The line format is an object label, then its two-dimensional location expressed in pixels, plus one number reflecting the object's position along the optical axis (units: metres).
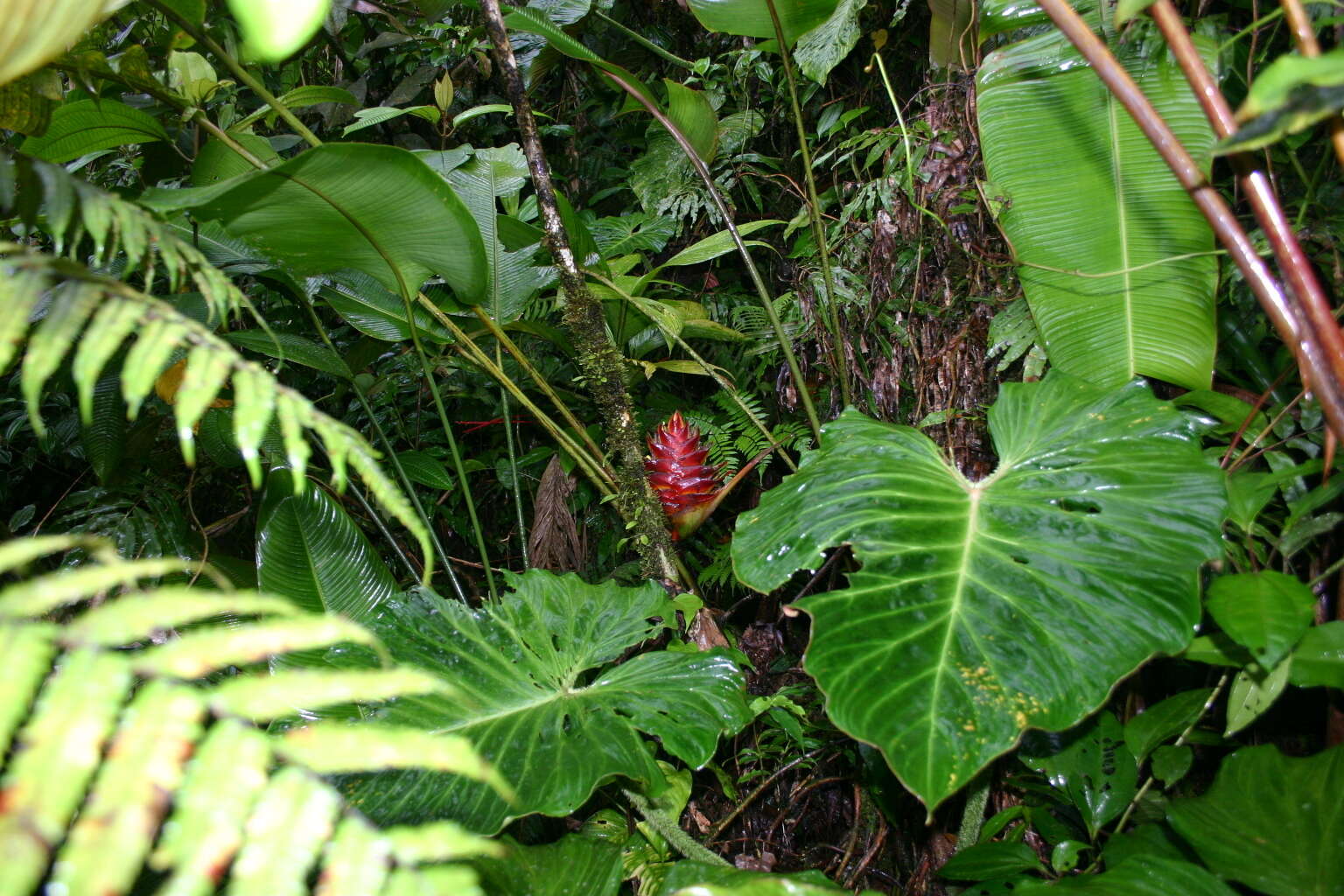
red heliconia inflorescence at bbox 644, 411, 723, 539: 1.57
